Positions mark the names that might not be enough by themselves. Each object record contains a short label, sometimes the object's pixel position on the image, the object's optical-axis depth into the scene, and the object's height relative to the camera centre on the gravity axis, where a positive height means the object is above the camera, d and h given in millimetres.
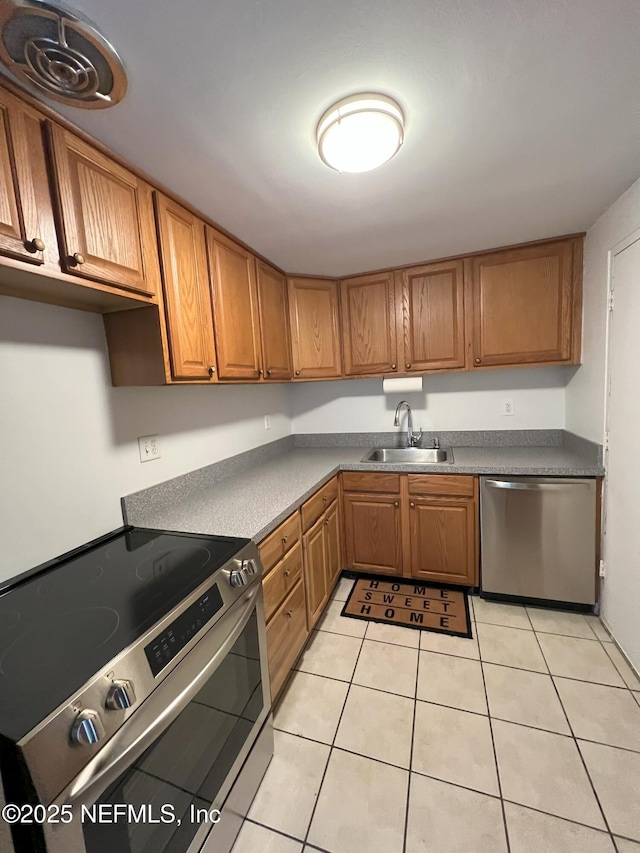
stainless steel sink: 2580 -528
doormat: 1994 -1353
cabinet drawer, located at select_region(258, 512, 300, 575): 1398 -638
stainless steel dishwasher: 1928 -919
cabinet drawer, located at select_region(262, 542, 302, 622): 1419 -816
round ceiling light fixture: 988 +763
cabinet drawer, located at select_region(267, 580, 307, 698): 1451 -1087
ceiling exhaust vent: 718 +794
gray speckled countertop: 1468 -500
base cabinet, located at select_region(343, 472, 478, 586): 2170 -912
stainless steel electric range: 607 -626
